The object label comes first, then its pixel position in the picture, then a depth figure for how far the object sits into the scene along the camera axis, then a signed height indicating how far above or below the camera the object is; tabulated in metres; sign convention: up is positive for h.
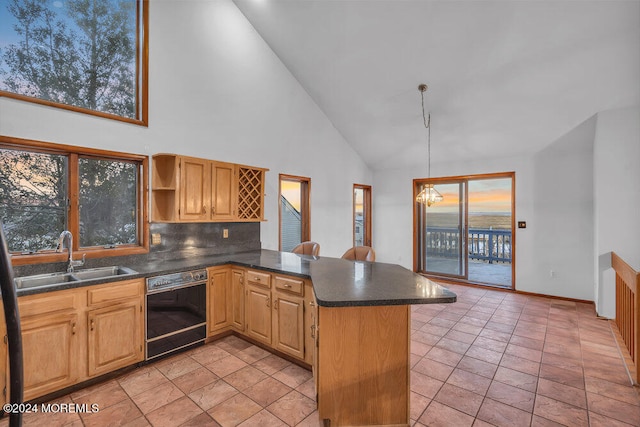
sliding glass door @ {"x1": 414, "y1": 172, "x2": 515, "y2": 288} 5.76 -0.15
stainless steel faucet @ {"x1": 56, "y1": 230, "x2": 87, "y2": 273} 2.63 -0.28
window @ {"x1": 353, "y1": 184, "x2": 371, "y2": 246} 6.64 -0.03
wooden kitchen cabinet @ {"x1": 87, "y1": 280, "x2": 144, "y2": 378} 2.48 -0.93
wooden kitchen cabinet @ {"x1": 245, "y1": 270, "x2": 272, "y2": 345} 3.00 -0.91
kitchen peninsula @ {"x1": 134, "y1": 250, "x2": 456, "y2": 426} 1.98 -0.94
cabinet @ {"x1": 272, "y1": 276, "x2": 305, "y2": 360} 2.72 -0.92
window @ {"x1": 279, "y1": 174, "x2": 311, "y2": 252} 4.90 +0.04
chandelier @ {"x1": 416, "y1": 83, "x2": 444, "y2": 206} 4.15 +0.25
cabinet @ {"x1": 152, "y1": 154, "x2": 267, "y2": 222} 3.27 +0.26
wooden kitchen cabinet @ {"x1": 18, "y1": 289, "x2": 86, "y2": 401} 2.18 -0.93
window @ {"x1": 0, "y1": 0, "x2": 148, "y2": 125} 2.66 +1.50
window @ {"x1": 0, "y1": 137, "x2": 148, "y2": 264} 2.63 +0.13
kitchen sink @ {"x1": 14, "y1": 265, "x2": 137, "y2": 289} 2.50 -0.54
